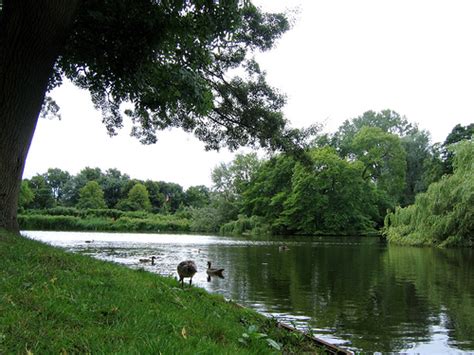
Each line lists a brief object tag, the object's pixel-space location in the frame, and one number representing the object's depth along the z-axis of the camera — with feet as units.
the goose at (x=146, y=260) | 69.21
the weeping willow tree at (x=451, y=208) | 101.04
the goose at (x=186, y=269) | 34.12
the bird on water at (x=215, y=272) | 59.72
